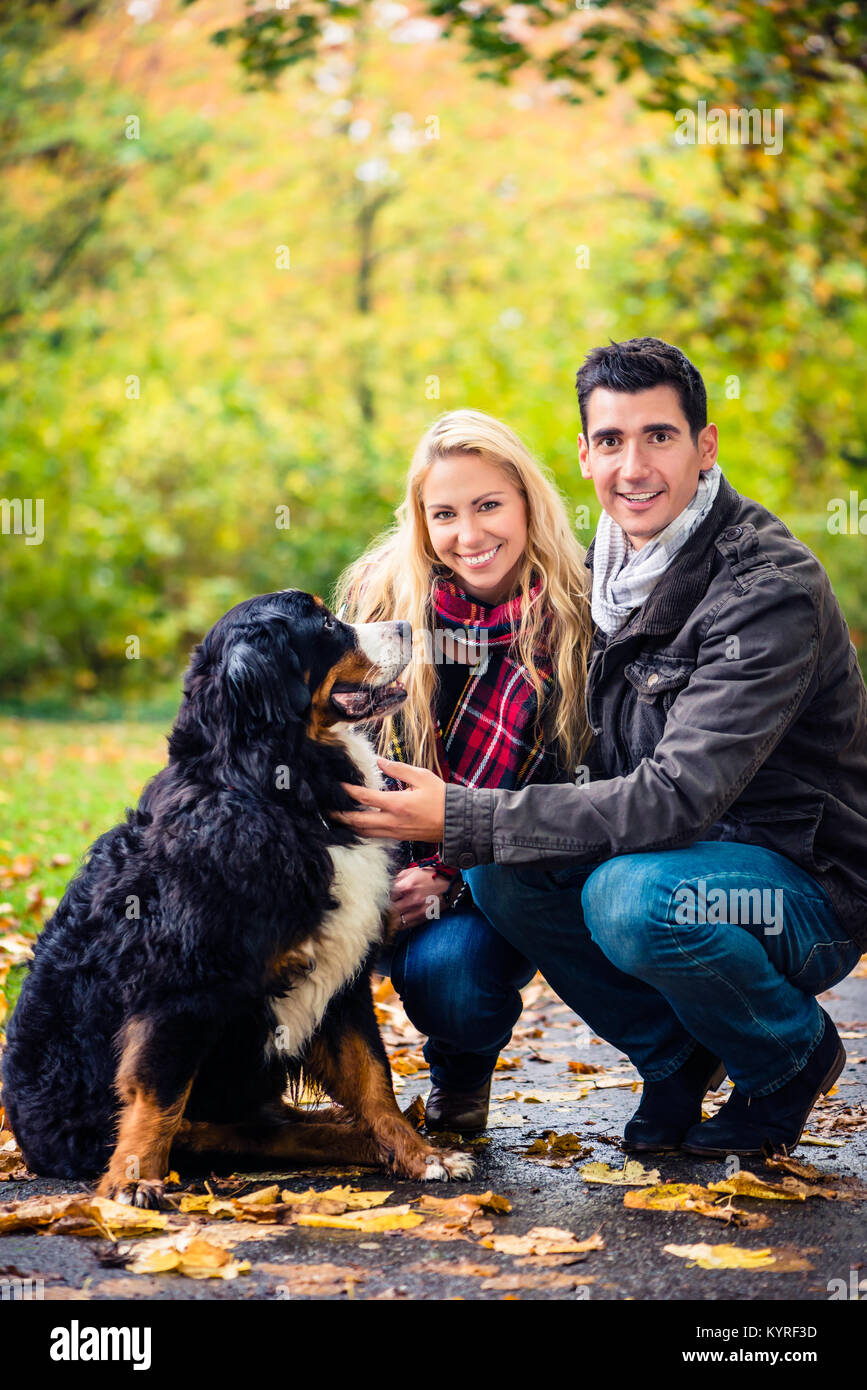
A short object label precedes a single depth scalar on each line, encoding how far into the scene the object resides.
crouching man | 2.98
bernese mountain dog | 2.94
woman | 3.46
